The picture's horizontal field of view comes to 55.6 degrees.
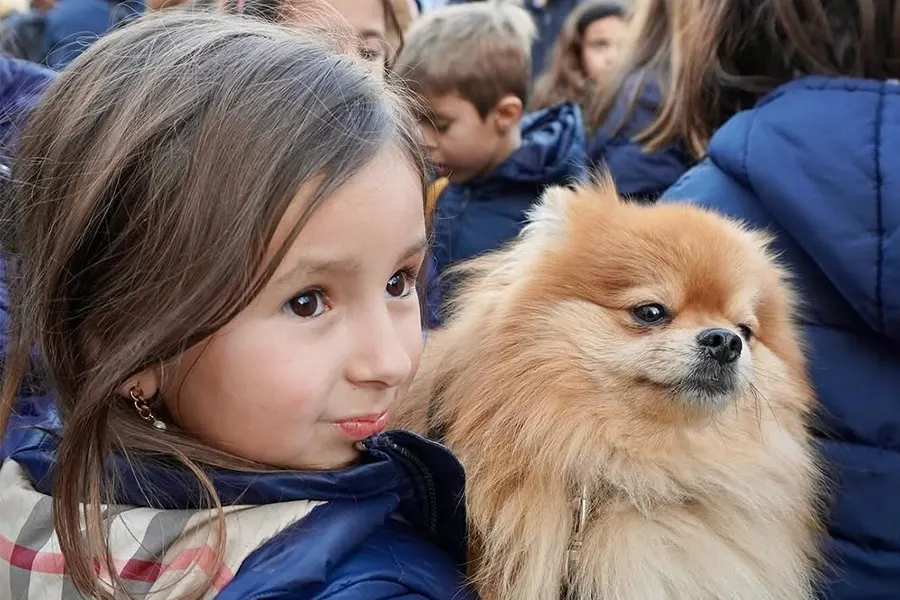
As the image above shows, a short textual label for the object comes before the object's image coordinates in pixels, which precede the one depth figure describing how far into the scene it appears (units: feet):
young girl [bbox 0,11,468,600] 2.94
